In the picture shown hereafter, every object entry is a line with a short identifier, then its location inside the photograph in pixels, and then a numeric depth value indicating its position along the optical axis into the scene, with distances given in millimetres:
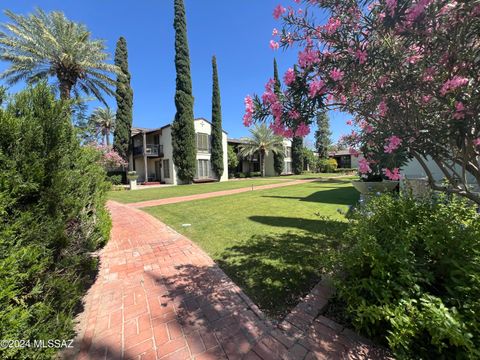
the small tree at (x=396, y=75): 1795
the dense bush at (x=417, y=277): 1623
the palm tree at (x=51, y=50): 11977
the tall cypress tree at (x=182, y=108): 20594
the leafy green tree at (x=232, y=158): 28473
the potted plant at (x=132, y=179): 18141
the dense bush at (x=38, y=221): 1694
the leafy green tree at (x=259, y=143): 29953
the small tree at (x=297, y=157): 34094
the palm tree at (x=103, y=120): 31031
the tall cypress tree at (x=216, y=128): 24797
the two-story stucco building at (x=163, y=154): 22344
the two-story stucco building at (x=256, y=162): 32156
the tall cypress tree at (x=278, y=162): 33062
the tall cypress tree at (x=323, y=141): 42906
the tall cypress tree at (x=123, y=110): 21281
